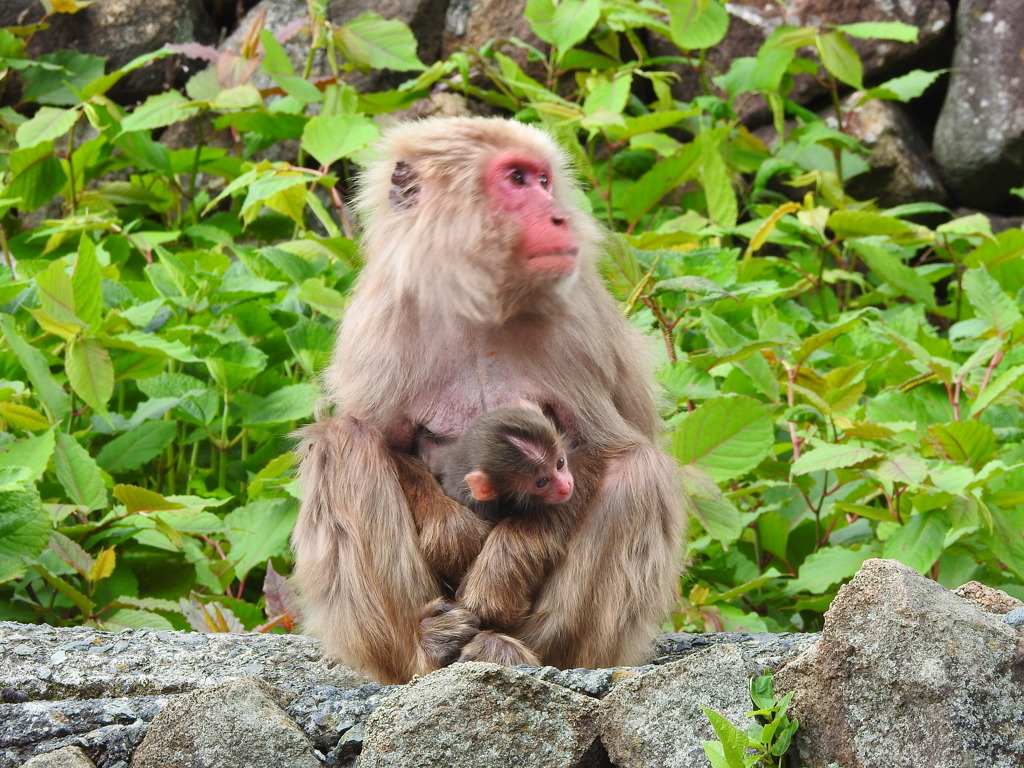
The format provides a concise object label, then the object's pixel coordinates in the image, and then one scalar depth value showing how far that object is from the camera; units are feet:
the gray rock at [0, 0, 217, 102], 55.93
